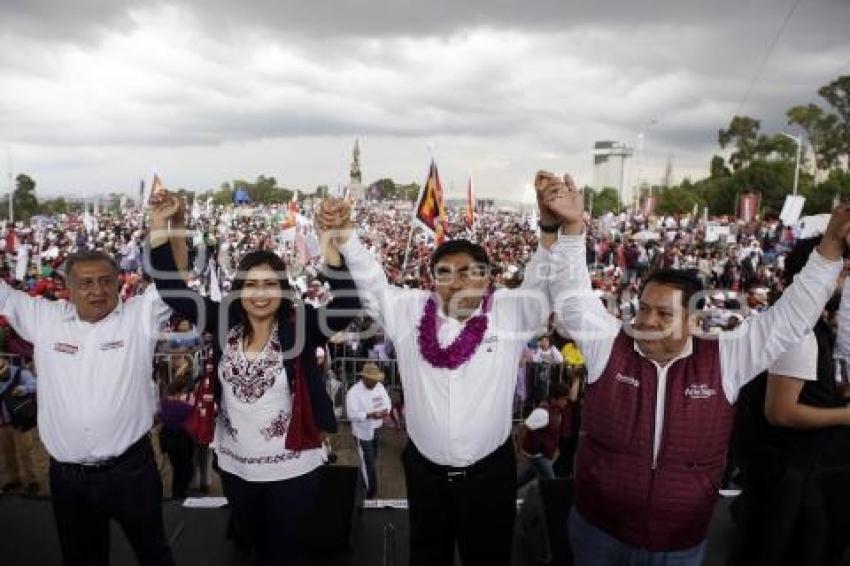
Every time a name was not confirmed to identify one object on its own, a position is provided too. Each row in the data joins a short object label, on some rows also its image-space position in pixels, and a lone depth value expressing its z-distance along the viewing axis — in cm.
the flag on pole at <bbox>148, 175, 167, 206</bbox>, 1195
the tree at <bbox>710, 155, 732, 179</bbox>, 5092
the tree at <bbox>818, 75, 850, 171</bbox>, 4241
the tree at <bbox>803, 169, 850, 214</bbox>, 3048
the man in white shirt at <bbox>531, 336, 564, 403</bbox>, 665
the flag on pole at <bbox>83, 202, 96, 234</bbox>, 1953
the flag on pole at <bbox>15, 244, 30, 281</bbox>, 1004
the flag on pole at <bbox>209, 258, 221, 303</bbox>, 840
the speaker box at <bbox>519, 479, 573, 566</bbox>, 294
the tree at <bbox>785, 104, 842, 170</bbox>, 4288
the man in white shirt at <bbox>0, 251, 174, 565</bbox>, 220
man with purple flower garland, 205
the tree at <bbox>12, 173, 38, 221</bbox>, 4409
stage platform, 291
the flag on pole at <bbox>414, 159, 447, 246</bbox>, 757
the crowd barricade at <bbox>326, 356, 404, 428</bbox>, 688
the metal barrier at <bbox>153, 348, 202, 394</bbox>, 612
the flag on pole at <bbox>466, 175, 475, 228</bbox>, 1153
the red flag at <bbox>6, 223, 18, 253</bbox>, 1369
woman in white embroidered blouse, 212
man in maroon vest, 179
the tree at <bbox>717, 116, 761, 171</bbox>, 4881
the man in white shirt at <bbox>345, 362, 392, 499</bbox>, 518
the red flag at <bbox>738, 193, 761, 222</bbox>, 2097
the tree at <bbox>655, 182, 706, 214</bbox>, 4800
